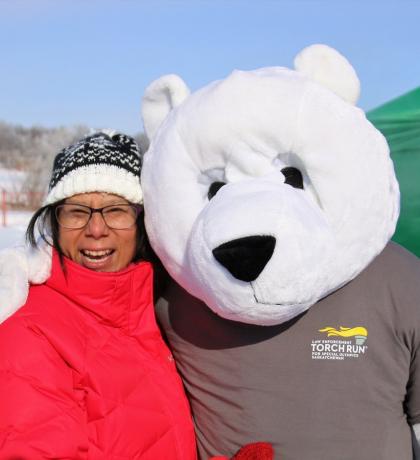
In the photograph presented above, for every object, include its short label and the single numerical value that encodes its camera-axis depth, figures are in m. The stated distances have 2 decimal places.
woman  1.92
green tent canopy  2.95
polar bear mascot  1.77
